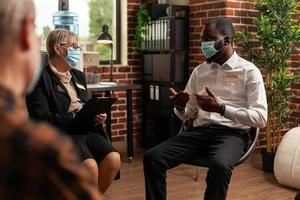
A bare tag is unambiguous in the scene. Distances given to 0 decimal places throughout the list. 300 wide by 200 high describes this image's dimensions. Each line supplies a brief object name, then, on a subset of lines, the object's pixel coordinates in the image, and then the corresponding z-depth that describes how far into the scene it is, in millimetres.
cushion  3248
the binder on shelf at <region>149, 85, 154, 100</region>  4648
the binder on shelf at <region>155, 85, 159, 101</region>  4561
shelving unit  4379
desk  3838
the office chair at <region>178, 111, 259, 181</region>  2488
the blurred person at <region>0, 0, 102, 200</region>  689
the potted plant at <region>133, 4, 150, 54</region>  4633
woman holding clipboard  2455
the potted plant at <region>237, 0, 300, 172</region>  3676
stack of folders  4375
